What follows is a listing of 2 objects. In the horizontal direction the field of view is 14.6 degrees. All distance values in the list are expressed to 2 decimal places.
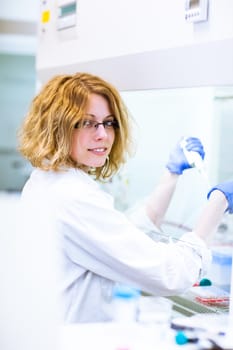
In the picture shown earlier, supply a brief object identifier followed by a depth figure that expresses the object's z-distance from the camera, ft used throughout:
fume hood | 6.99
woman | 7.12
